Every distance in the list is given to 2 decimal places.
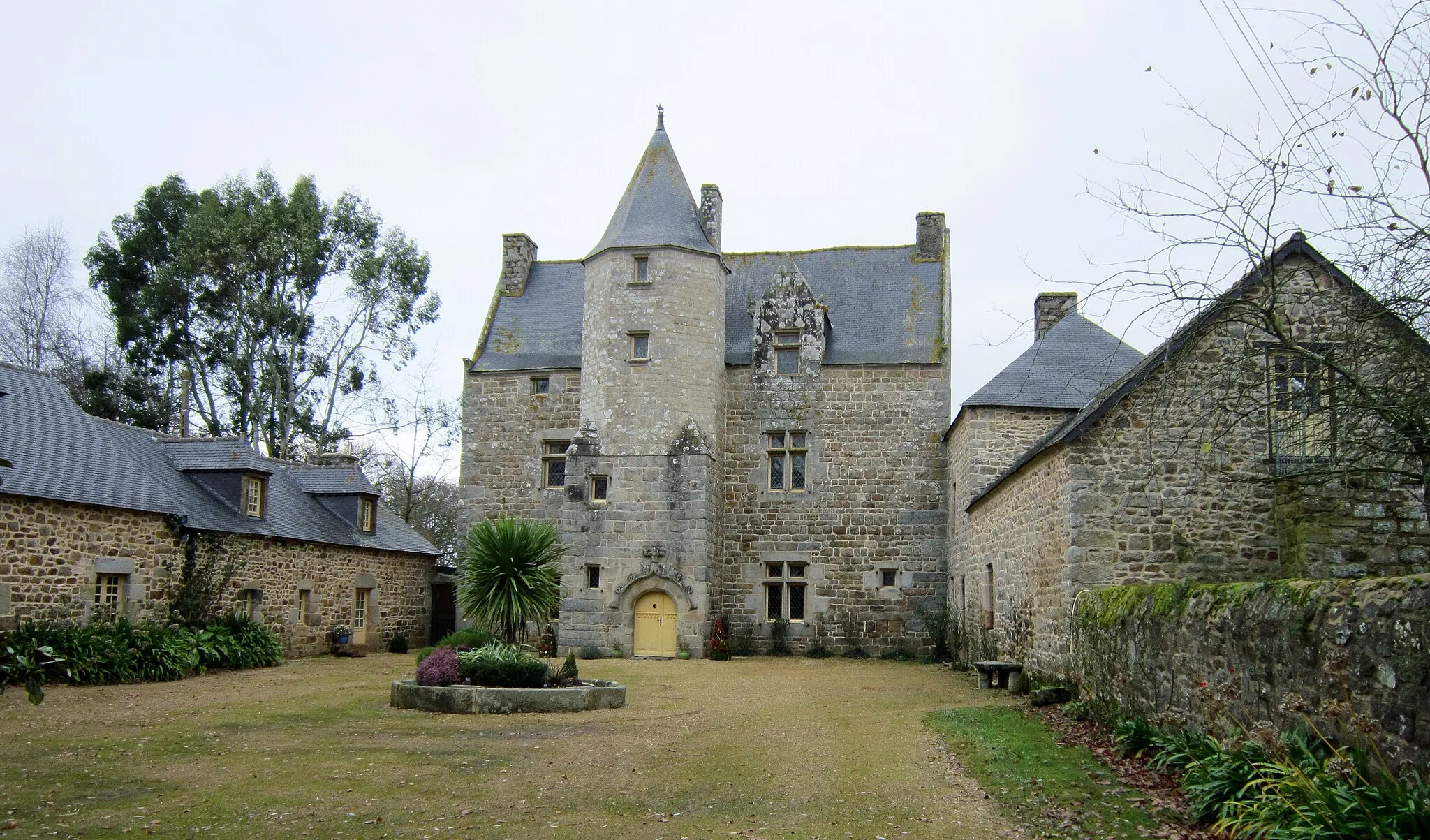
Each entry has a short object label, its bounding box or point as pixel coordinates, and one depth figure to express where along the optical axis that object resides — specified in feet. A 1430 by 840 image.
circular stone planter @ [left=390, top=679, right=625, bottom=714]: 36.83
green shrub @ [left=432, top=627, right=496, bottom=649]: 53.47
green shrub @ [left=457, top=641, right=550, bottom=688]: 38.27
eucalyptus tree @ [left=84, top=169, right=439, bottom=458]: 94.32
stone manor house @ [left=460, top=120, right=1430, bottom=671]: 64.59
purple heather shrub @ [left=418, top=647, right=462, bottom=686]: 38.40
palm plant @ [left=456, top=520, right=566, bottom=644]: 52.06
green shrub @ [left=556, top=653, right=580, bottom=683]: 40.04
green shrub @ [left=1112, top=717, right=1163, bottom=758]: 26.81
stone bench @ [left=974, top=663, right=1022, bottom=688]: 45.21
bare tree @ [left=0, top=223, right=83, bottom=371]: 88.12
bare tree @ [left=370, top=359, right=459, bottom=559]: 109.60
